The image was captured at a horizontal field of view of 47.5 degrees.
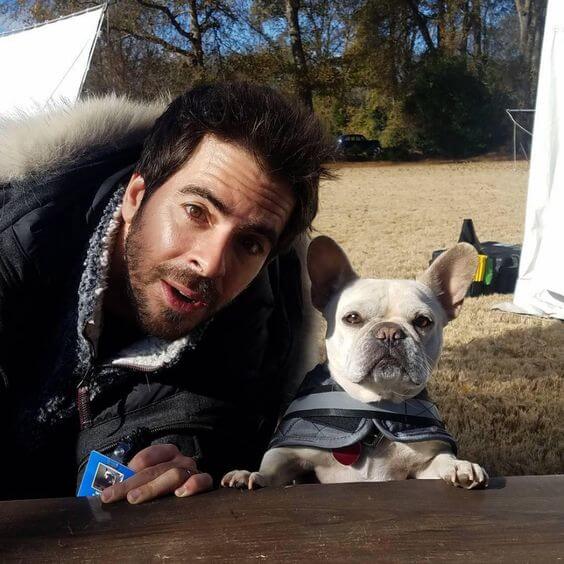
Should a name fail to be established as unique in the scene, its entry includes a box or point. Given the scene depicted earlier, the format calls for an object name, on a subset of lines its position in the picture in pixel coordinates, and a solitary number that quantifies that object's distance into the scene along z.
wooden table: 0.89
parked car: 23.17
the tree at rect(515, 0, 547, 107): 18.61
